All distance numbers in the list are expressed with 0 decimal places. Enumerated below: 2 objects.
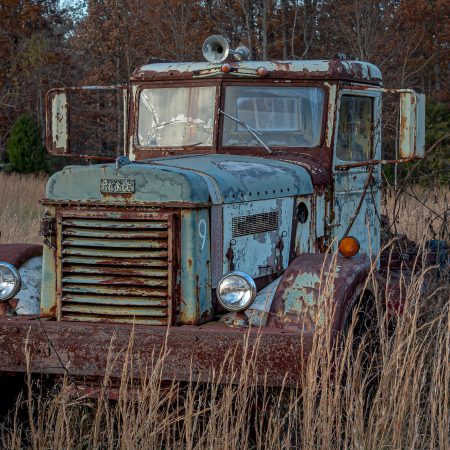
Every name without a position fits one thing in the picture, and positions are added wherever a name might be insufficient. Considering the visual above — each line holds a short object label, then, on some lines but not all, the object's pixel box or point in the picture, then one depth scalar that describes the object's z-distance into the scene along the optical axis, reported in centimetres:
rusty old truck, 829
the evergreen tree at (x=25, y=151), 4393
